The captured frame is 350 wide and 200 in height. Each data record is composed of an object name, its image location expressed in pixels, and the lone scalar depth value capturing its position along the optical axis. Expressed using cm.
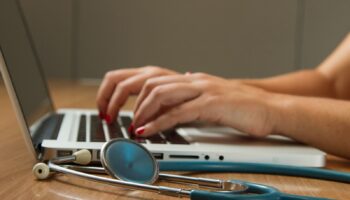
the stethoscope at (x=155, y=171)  55
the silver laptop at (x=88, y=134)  68
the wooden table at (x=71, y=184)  57
